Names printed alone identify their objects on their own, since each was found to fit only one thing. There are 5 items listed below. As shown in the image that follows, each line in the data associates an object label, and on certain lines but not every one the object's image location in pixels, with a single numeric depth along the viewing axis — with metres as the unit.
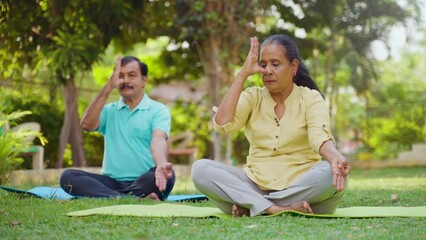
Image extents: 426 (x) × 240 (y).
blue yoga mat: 6.05
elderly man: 6.16
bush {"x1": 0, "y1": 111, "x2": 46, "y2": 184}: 8.00
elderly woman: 4.48
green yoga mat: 4.46
